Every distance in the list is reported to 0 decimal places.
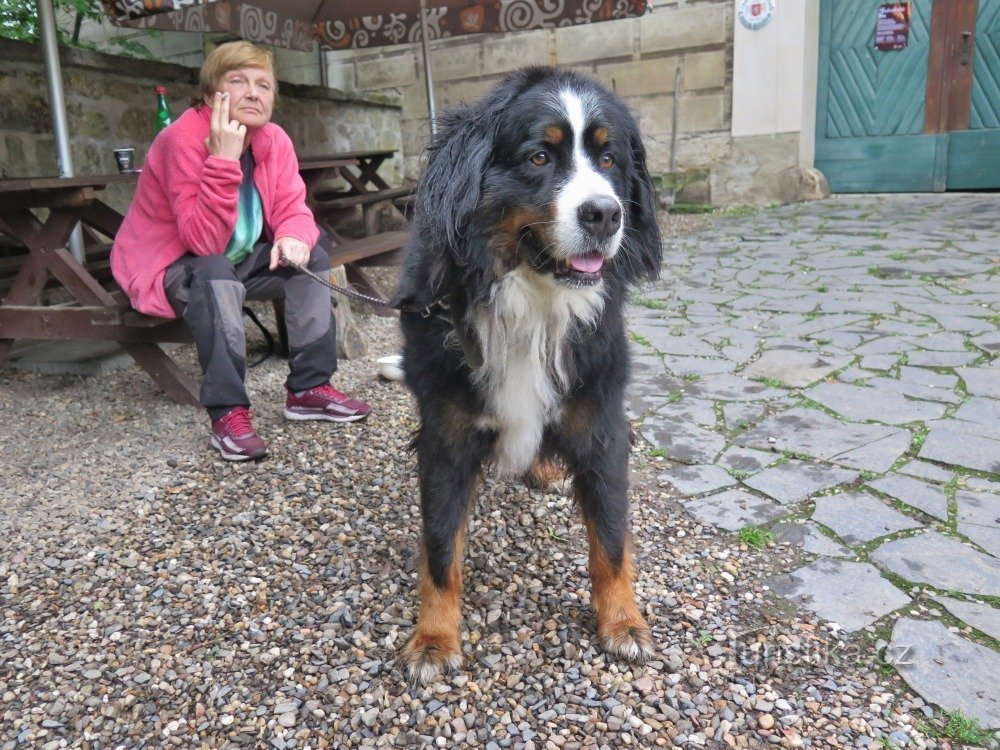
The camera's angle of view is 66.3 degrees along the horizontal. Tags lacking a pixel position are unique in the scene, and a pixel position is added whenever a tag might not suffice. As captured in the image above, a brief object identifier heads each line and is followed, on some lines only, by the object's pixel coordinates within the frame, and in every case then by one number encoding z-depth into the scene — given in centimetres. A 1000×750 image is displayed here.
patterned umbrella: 508
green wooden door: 798
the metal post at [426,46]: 511
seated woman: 282
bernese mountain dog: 175
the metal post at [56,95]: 367
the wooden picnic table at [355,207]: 450
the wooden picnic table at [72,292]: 316
